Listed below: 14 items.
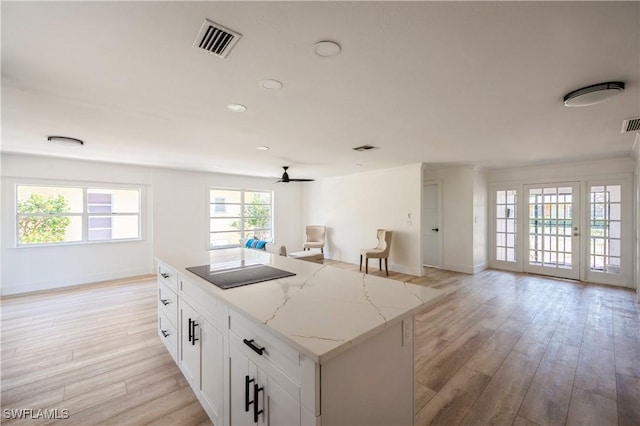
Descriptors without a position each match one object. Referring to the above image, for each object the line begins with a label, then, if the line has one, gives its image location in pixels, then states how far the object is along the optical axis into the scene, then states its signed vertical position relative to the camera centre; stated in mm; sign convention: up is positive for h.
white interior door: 6348 -294
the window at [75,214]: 4633 -42
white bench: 4207 -591
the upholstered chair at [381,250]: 5582 -827
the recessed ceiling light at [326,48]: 1507 +966
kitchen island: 1000 -625
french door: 5203 -354
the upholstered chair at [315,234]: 7383 -613
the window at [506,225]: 5949 -285
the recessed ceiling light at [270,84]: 1945 +965
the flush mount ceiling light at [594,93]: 1925 +901
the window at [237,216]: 6758 -107
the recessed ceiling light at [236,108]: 2379 +963
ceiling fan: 5252 +664
